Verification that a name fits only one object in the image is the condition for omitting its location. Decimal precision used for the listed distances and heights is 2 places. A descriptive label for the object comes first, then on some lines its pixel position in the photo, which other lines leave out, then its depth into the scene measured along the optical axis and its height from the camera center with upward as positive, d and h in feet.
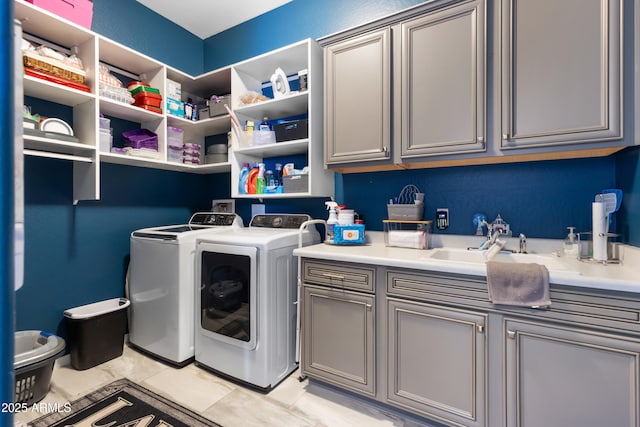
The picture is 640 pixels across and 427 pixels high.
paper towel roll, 4.77 -0.33
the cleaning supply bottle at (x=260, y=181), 8.40 +0.83
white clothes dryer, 6.13 -2.09
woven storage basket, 5.87 +3.00
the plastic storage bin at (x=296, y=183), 7.54 +0.69
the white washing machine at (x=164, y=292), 7.05 -2.04
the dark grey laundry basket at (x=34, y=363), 5.50 -2.90
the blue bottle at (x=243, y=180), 8.60 +0.88
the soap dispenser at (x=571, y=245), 5.24 -0.63
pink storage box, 6.25 +4.44
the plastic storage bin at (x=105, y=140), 7.21 +1.73
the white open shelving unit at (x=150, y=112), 6.49 +2.71
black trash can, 6.94 -2.98
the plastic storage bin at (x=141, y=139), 8.11 +1.98
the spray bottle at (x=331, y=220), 7.01 -0.24
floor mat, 5.28 -3.76
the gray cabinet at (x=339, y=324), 5.52 -2.25
